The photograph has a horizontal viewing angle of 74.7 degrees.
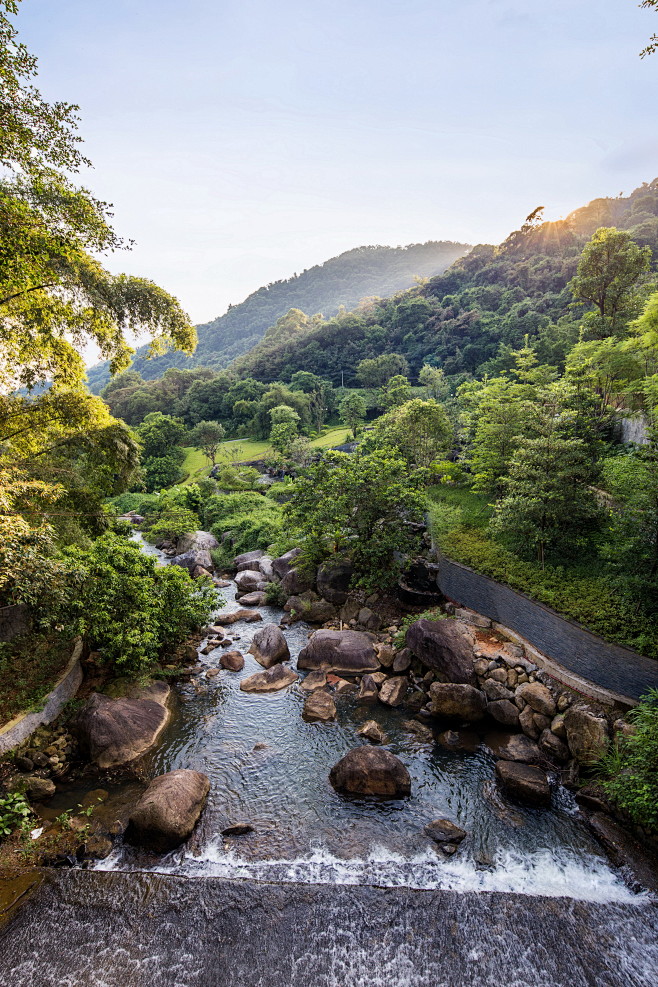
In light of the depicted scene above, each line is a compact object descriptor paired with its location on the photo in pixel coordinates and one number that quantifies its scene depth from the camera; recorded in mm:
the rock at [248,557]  22484
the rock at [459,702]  10320
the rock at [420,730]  10039
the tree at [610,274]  23500
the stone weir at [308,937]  5711
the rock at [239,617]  16297
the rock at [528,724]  9664
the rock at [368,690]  11375
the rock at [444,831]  7566
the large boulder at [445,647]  10953
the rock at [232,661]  13134
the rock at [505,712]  10041
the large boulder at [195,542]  25500
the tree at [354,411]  49531
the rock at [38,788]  8258
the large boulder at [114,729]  9289
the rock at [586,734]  8523
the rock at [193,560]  22766
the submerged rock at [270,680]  12172
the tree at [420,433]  22266
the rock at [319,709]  10781
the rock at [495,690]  10352
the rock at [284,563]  19019
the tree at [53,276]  7309
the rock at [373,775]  8516
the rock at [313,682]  12016
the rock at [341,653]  12547
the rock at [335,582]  16188
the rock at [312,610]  15969
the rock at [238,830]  7723
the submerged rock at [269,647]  13406
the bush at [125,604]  10578
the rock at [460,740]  9750
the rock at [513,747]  9070
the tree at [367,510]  15328
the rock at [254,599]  17812
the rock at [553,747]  9047
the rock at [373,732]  10023
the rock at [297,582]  17344
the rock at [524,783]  8180
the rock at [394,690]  11211
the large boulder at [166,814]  7418
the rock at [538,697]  9704
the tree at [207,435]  48531
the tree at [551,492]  11844
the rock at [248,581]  19312
